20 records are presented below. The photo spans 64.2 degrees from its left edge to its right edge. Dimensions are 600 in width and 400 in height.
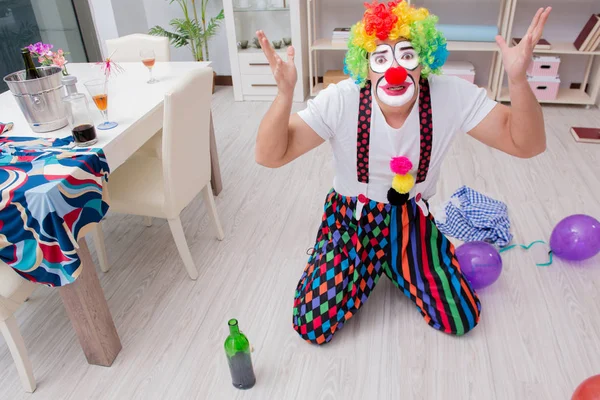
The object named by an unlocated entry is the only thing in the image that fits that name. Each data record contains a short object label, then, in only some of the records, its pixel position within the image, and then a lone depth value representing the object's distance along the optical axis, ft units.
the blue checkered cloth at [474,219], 6.57
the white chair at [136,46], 8.32
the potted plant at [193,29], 11.89
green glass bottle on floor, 4.37
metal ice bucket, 5.00
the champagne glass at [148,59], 6.63
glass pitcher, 4.75
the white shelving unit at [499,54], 10.25
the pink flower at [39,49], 6.04
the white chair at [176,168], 5.20
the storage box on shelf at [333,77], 11.83
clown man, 4.27
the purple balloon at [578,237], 5.84
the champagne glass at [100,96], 5.30
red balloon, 3.35
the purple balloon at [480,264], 5.49
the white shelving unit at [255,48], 11.47
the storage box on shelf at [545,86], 10.61
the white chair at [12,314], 4.31
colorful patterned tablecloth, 3.89
